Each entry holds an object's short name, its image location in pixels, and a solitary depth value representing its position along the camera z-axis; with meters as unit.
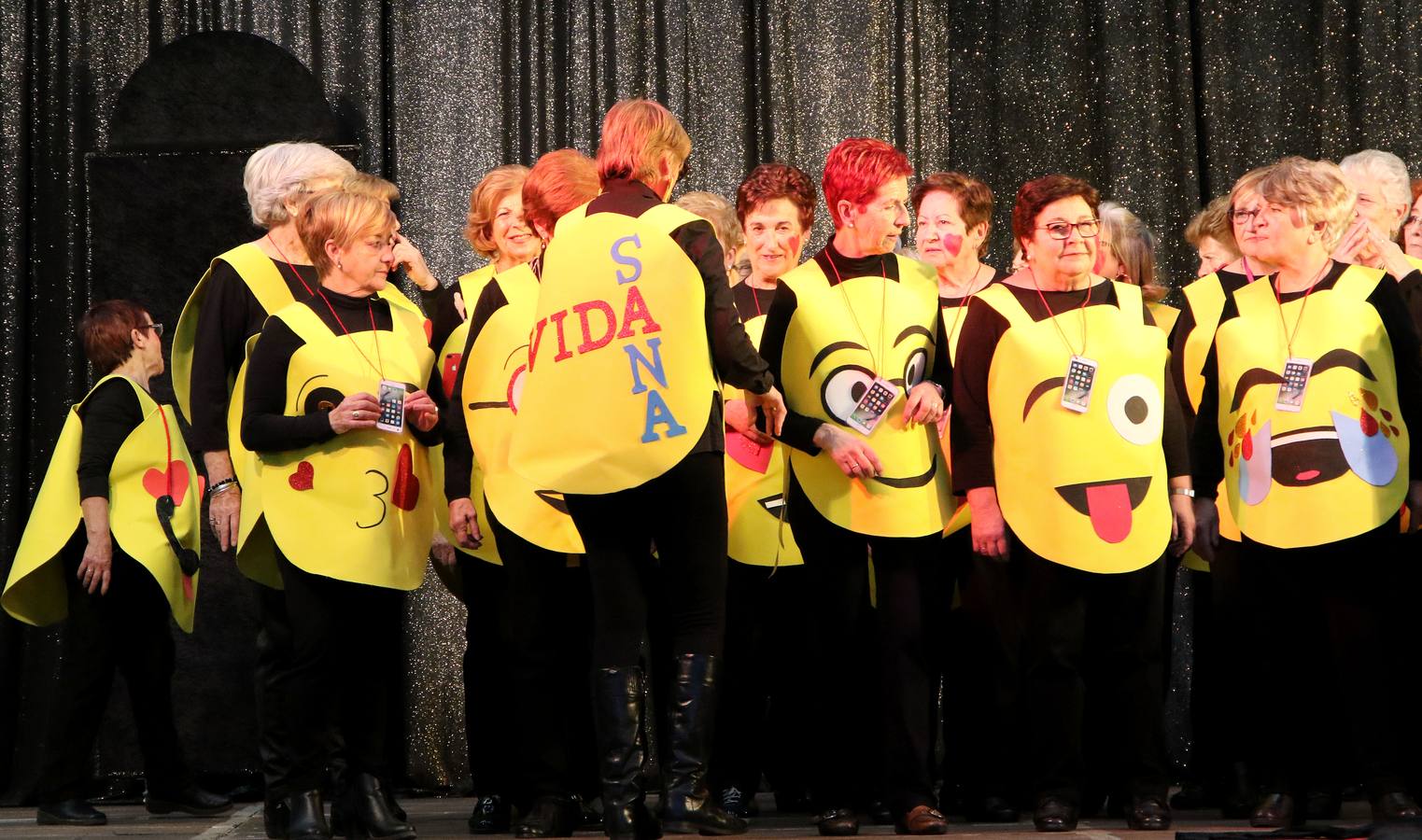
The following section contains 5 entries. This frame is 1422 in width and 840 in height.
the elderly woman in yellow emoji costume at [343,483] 7.21
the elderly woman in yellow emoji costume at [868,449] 7.34
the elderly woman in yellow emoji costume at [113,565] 9.40
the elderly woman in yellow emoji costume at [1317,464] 7.41
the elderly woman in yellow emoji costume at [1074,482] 7.45
